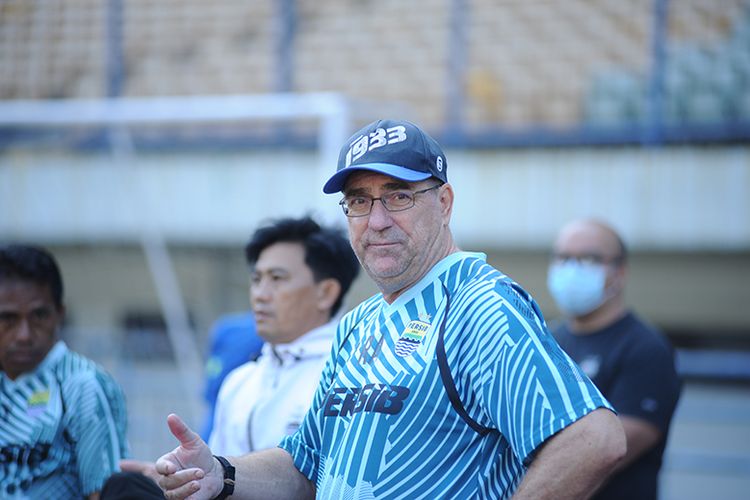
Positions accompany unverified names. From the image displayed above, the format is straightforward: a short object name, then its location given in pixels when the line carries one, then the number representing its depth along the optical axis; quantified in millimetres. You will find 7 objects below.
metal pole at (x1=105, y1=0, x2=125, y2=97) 18641
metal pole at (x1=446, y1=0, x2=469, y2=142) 17406
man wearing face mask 8828
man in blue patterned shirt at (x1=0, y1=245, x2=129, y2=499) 6828
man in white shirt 7594
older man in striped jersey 4355
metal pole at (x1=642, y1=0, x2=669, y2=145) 16094
